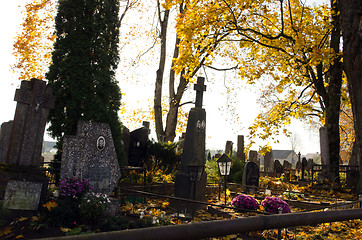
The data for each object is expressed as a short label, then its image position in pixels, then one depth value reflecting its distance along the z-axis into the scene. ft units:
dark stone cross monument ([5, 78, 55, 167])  24.36
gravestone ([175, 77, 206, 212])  32.04
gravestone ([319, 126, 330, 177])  46.07
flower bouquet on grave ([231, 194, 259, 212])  25.39
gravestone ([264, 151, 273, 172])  71.73
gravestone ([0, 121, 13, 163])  33.73
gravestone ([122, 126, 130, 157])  46.24
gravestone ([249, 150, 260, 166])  66.08
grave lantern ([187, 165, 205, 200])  31.58
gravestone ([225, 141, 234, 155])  67.38
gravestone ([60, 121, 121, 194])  24.76
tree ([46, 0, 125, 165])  34.04
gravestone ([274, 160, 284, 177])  65.62
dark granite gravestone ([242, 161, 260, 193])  38.73
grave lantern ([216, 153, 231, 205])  32.55
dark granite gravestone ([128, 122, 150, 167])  46.42
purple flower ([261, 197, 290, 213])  23.99
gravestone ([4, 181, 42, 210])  21.36
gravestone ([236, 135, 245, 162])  63.65
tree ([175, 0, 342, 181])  38.29
